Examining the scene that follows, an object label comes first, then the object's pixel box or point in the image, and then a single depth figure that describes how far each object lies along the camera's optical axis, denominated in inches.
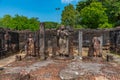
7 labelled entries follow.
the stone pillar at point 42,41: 259.7
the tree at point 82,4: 582.0
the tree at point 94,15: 508.3
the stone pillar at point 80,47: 263.5
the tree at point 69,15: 630.1
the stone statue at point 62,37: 257.8
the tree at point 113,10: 508.9
